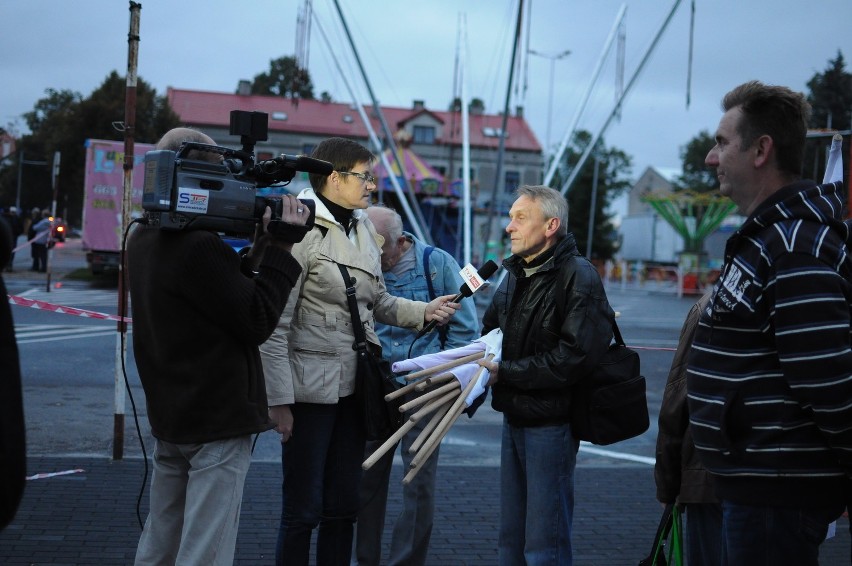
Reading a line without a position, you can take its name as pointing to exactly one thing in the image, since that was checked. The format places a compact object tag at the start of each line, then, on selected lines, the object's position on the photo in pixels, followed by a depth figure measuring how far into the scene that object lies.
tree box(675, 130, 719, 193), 100.08
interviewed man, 4.00
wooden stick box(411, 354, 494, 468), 3.89
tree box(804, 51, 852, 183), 57.78
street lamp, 28.94
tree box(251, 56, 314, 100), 96.44
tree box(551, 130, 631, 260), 74.94
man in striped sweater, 2.47
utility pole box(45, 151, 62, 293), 19.66
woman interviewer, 3.96
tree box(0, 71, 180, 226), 48.31
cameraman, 3.16
